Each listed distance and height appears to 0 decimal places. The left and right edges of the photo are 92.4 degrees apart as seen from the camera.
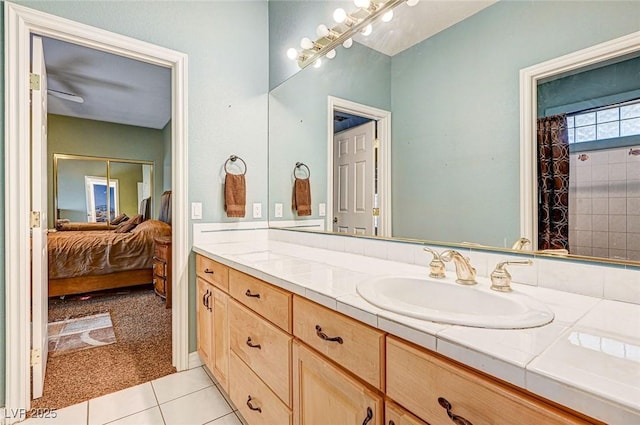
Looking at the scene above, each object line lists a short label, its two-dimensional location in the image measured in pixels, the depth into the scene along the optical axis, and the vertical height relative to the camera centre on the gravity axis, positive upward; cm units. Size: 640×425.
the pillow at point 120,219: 526 -13
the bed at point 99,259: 346 -57
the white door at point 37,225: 167 -8
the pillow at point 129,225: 455 -20
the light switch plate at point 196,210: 208 +1
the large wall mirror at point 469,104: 97 +43
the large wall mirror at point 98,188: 493 +41
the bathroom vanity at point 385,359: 49 -32
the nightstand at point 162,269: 319 -63
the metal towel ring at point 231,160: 221 +38
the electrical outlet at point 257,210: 233 +1
